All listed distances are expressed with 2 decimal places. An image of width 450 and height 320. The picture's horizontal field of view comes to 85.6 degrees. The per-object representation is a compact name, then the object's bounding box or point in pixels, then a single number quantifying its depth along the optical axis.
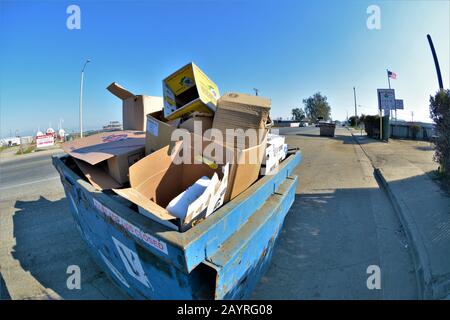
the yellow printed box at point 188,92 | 2.70
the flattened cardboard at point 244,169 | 1.91
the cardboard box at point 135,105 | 3.67
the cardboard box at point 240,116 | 2.42
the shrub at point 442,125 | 4.08
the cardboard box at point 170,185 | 1.51
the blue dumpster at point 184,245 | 1.44
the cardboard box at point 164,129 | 2.39
